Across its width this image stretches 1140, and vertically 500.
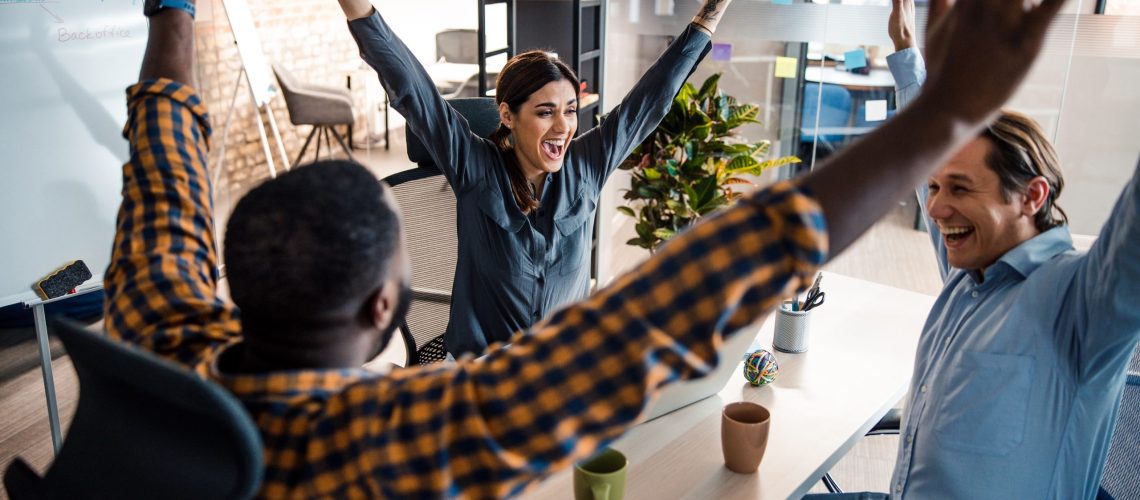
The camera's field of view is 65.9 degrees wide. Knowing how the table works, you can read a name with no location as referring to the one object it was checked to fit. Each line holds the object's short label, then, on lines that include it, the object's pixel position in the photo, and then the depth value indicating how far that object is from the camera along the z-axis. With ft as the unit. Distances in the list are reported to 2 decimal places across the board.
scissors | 6.59
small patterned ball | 5.97
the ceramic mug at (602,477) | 4.23
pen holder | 6.57
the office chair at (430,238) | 7.55
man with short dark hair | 1.78
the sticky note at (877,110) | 15.81
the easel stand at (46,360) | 8.14
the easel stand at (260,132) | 18.28
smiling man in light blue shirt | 4.24
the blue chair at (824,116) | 15.44
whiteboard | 9.58
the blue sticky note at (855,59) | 13.03
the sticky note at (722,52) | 14.62
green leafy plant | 8.78
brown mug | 4.74
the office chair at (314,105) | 19.53
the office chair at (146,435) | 1.92
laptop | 5.33
